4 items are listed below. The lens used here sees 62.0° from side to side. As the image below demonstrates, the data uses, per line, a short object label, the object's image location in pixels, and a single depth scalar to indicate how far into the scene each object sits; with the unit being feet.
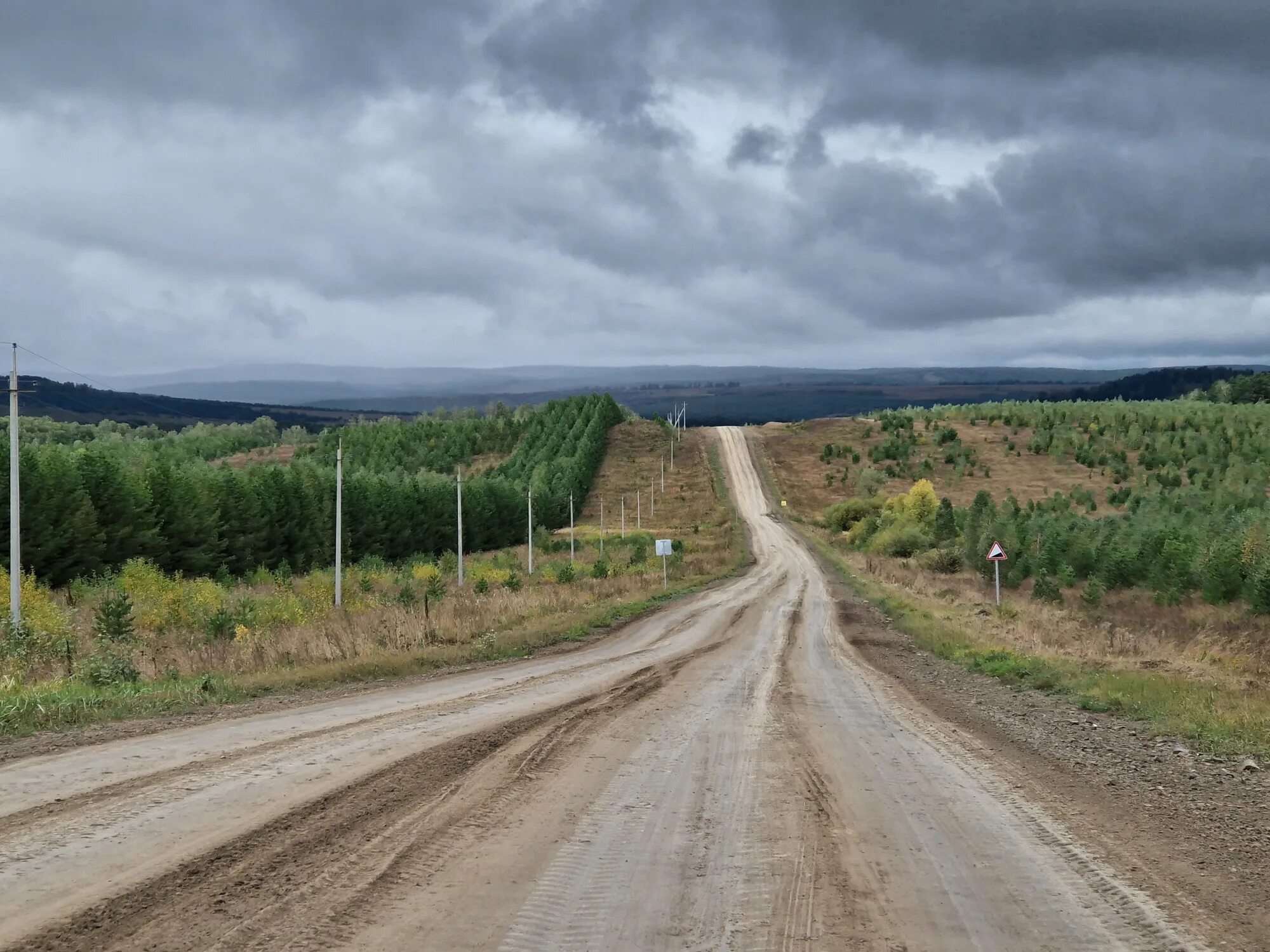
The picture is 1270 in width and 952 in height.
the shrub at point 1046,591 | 155.74
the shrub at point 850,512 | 302.25
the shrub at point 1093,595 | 147.95
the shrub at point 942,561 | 209.26
